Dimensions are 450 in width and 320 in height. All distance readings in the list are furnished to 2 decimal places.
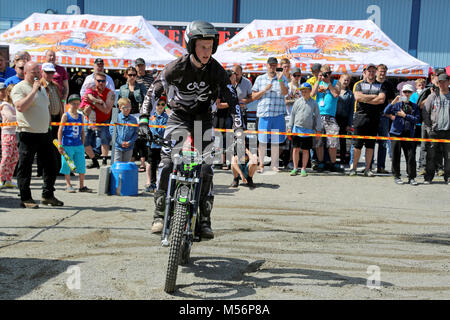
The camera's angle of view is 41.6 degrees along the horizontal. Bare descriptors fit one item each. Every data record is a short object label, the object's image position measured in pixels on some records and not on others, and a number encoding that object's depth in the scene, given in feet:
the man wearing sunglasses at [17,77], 37.53
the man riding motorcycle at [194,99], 19.63
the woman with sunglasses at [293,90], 45.03
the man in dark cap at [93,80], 45.50
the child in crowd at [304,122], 41.75
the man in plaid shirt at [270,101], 41.32
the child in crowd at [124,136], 36.83
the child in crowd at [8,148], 34.27
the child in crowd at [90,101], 42.11
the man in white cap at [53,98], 35.73
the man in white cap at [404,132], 40.50
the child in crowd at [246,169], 37.09
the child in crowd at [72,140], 33.71
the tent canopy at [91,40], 55.26
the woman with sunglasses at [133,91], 44.11
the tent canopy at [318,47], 53.31
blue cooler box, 34.21
